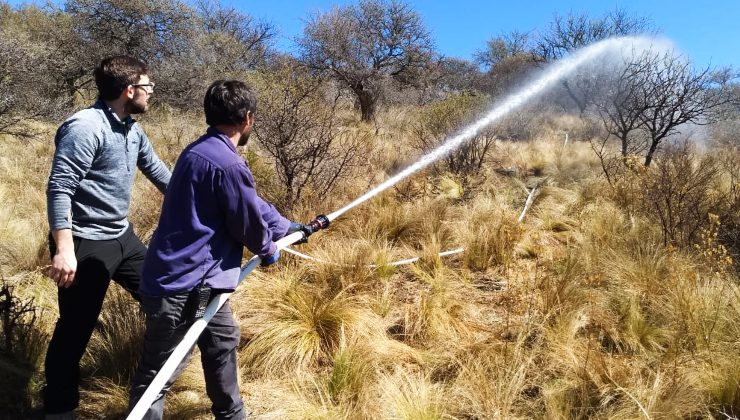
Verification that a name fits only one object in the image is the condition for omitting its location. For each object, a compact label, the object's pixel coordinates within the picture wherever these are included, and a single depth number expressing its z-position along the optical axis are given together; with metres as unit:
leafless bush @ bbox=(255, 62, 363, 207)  5.79
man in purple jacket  1.84
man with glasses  2.09
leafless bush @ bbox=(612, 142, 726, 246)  4.75
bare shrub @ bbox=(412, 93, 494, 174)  8.39
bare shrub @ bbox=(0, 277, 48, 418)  2.57
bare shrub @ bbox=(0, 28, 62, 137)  7.43
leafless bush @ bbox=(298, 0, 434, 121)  16.71
